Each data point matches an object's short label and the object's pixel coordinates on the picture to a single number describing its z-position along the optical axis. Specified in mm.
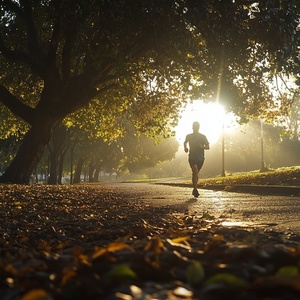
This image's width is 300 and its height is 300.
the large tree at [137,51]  10836
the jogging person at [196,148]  12484
